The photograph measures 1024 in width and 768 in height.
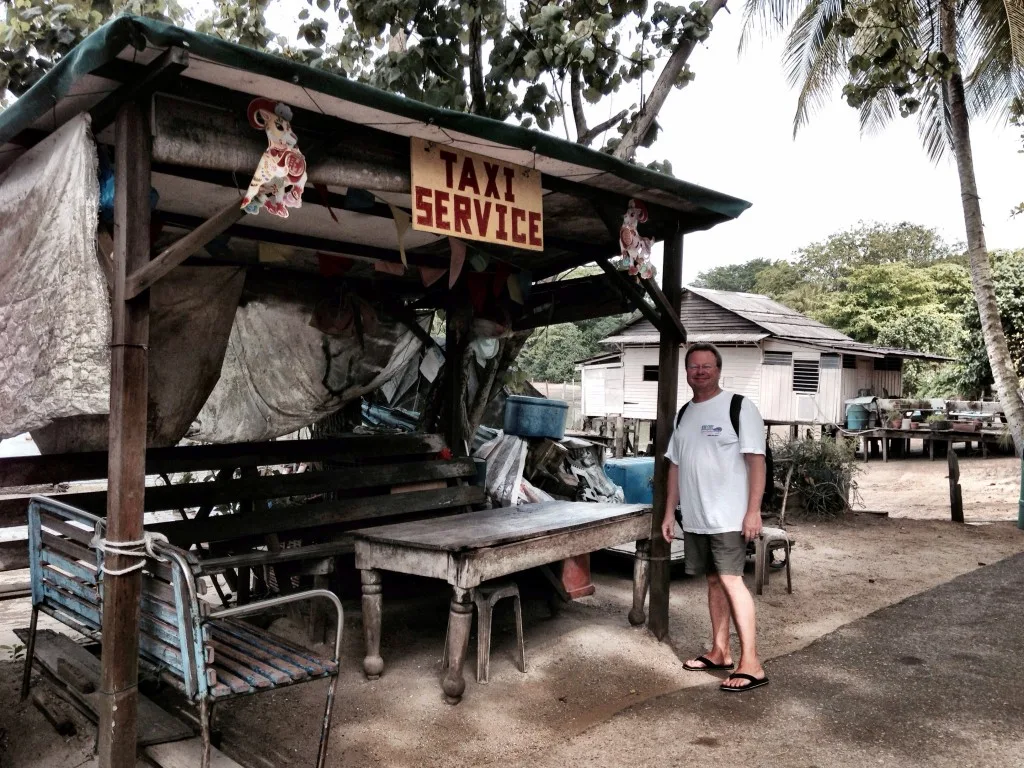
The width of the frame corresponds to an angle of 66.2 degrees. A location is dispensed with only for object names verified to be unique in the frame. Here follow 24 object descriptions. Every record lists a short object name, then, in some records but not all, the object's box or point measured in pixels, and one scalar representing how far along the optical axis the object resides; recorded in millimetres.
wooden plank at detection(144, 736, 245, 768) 3068
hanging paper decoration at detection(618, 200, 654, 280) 4902
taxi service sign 3832
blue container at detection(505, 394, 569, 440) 7629
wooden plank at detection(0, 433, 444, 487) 4395
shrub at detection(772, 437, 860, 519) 10977
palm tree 11289
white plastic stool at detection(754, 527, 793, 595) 6953
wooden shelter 2939
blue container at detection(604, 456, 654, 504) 8938
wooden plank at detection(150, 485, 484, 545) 4680
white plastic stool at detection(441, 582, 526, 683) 4520
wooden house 22203
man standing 4398
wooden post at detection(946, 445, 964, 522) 10922
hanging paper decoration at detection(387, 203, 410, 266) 4313
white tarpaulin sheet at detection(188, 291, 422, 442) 5855
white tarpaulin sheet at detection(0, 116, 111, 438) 2939
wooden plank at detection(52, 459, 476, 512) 4723
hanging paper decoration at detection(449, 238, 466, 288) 5039
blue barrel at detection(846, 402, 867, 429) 23323
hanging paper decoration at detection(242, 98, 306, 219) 3232
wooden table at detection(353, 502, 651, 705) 4242
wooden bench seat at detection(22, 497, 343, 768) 2871
